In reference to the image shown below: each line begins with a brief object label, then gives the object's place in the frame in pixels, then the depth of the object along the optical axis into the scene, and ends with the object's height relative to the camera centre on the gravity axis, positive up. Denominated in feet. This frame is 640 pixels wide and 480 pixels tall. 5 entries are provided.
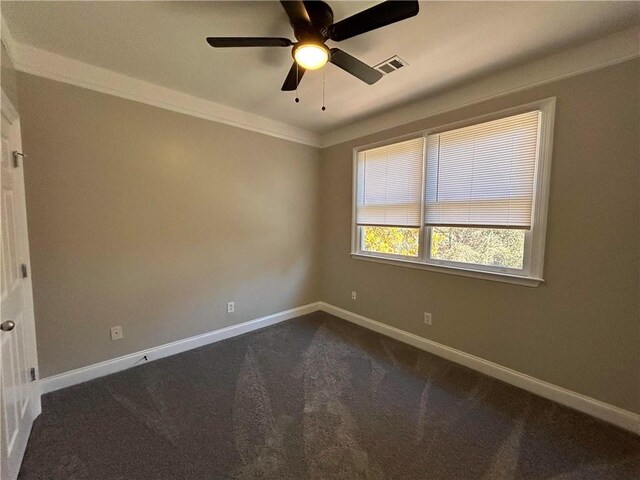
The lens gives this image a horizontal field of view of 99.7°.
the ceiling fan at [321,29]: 4.24 +3.25
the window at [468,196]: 7.11 +0.72
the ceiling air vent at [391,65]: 6.82 +3.98
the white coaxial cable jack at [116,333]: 7.91 -3.45
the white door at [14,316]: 4.52 -2.00
